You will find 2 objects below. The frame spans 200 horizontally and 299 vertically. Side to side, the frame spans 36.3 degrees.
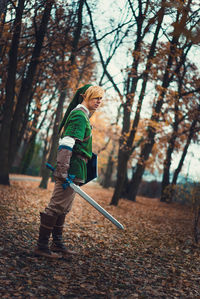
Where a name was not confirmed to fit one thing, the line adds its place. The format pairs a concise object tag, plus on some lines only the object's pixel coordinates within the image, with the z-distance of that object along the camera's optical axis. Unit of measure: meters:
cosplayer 3.68
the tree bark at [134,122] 10.99
